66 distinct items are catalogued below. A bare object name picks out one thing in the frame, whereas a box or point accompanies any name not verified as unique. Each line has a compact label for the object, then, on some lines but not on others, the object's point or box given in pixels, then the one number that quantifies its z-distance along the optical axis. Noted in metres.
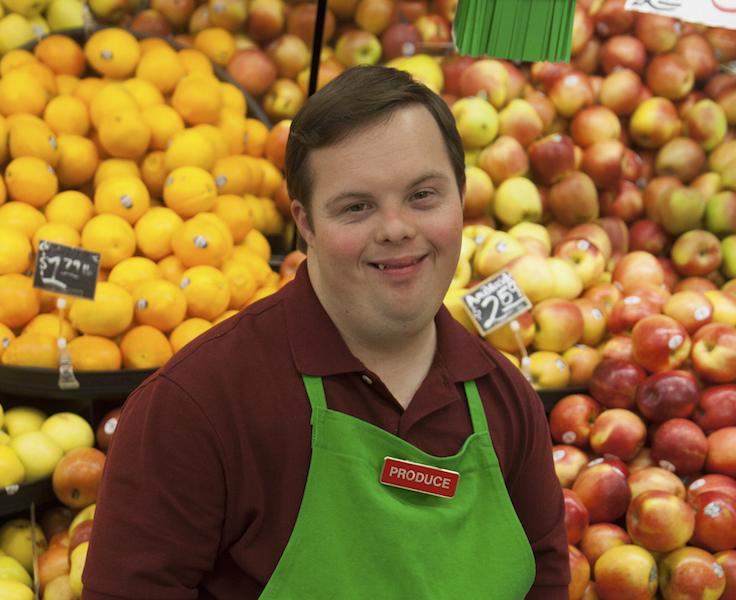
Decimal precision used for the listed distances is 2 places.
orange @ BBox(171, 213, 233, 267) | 2.40
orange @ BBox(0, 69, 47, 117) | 2.46
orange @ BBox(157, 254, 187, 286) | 2.43
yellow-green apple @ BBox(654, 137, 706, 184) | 3.19
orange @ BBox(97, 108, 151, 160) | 2.46
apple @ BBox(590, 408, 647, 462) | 2.29
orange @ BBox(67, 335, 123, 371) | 2.11
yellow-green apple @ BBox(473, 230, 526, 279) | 2.74
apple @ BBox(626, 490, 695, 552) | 1.95
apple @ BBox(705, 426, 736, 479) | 2.18
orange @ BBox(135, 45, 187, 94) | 2.74
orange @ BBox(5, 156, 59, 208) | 2.32
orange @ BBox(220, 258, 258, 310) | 2.50
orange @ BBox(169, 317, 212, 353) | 2.26
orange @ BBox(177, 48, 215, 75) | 2.88
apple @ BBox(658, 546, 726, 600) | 1.92
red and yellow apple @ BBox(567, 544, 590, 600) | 1.94
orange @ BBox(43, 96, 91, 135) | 2.52
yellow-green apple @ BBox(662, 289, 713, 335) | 2.56
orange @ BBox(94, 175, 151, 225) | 2.42
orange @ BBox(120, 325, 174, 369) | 2.17
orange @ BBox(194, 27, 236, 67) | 3.01
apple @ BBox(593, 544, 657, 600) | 1.93
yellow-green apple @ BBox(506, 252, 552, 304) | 2.66
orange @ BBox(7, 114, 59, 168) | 2.37
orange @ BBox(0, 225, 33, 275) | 2.18
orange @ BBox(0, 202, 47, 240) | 2.28
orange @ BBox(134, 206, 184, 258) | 2.42
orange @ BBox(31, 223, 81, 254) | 2.24
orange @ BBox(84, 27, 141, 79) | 2.69
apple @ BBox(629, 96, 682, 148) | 3.19
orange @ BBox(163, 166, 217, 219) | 2.52
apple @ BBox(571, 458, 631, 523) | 2.12
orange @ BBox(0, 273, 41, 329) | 2.14
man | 1.20
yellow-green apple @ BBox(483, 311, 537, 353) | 2.55
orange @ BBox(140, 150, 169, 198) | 2.62
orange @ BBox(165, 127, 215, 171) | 2.57
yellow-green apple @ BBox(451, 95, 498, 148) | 3.07
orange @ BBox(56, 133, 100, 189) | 2.50
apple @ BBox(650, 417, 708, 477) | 2.21
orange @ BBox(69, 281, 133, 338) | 2.15
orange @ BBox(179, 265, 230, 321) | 2.33
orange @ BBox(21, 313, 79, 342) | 2.17
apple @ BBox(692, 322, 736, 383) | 2.36
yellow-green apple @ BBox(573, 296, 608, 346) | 2.71
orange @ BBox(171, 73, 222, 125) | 2.70
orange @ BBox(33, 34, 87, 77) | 2.67
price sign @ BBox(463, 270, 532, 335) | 2.44
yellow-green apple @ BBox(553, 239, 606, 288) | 2.90
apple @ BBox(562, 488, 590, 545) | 2.03
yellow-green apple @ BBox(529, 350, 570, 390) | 2.51
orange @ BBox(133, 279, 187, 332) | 2.22
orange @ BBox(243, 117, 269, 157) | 3.04
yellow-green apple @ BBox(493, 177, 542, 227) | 3.04
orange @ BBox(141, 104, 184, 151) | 2.61
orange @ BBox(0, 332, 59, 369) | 2.07
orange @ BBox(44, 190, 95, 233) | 2.37
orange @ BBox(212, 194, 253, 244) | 2.67
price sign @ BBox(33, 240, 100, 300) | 2.08
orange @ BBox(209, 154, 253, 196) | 2.72
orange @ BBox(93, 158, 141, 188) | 2.55
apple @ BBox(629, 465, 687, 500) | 2.15
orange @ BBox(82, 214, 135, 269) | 2.32
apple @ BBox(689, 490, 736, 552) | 1.98
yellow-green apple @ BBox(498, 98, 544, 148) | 3.12
